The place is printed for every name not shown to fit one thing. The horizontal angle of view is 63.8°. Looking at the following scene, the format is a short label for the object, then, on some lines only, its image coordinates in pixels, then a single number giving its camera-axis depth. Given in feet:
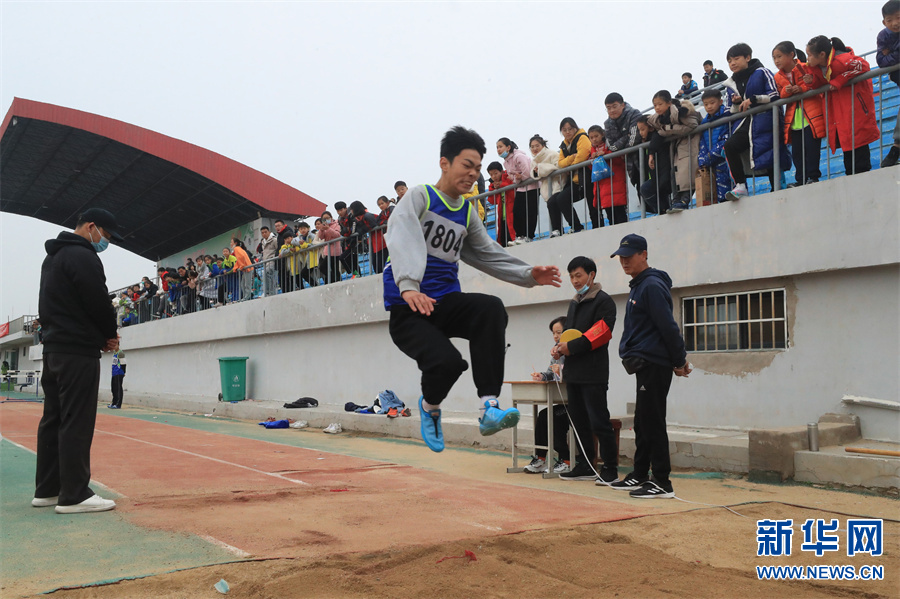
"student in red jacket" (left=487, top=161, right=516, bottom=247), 42.19
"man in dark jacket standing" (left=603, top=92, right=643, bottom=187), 34.26
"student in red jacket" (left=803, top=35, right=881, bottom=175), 25.82
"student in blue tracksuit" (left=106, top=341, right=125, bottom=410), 82.24
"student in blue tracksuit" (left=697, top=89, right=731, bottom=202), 30.48
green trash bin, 70.74
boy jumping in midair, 14.52
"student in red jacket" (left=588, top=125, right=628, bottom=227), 35.47
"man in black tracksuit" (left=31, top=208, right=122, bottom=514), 21.01
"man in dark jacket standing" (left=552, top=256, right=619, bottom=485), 25.27
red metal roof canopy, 83.66
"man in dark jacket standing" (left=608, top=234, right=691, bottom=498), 22.61
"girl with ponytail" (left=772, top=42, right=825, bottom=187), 27.09
